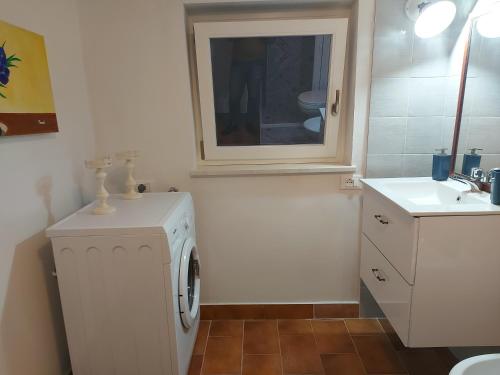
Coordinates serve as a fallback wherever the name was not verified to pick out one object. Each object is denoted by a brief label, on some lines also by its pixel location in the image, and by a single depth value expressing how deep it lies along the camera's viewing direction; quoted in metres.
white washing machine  1.30
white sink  1.24
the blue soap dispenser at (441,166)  1.68
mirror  1.51
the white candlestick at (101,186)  1.45
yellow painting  1.20
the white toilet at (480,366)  0.97
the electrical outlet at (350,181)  1.92
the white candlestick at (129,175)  1.62
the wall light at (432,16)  1.57
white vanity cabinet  1.26
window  1.80
